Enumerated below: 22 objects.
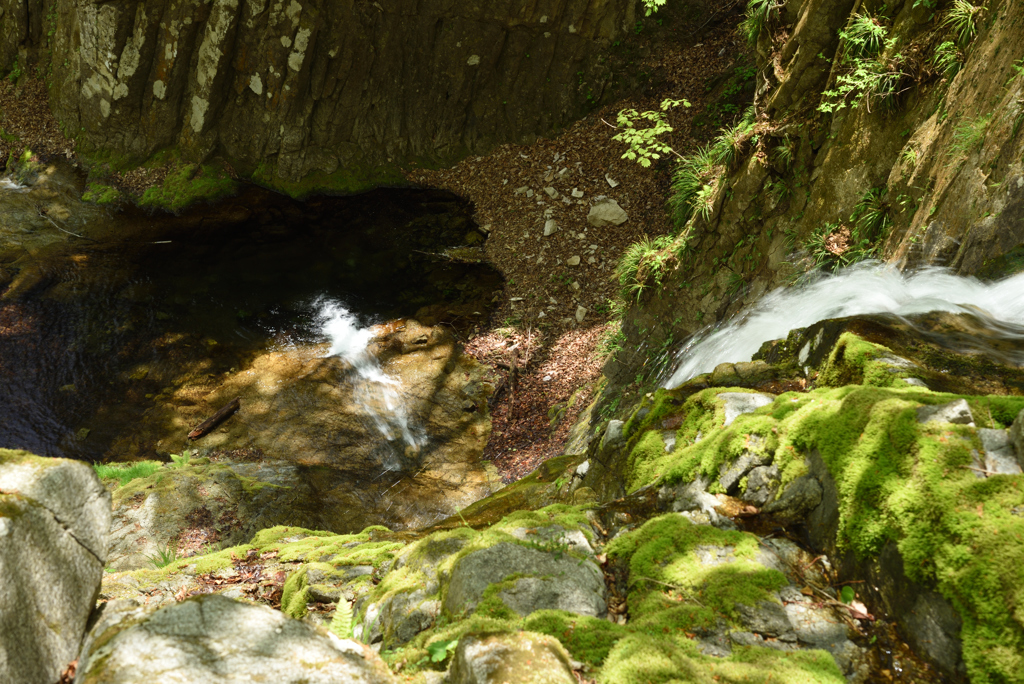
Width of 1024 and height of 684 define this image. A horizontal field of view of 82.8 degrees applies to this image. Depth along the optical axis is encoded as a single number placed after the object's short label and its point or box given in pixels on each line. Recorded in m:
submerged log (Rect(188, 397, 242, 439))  8.69
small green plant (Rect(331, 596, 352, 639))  2.87
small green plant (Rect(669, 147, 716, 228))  7.70
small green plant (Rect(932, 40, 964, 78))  5.30
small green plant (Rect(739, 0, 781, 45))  7.28
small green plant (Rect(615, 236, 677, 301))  7.99
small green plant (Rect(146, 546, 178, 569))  5.31
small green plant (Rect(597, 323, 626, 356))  8.47
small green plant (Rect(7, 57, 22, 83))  15.41
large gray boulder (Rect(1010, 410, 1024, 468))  2.48
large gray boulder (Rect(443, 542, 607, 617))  2.90
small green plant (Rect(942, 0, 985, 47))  5.22
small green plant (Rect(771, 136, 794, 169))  6.69
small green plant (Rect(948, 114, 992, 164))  4.68
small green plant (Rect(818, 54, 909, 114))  5.80
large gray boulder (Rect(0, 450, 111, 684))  2.24
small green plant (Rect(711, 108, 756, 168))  7.12
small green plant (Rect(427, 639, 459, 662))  2.35
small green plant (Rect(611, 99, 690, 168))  7.89
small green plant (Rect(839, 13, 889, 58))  5.95
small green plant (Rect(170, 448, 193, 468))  7.48
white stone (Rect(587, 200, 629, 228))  10.91
